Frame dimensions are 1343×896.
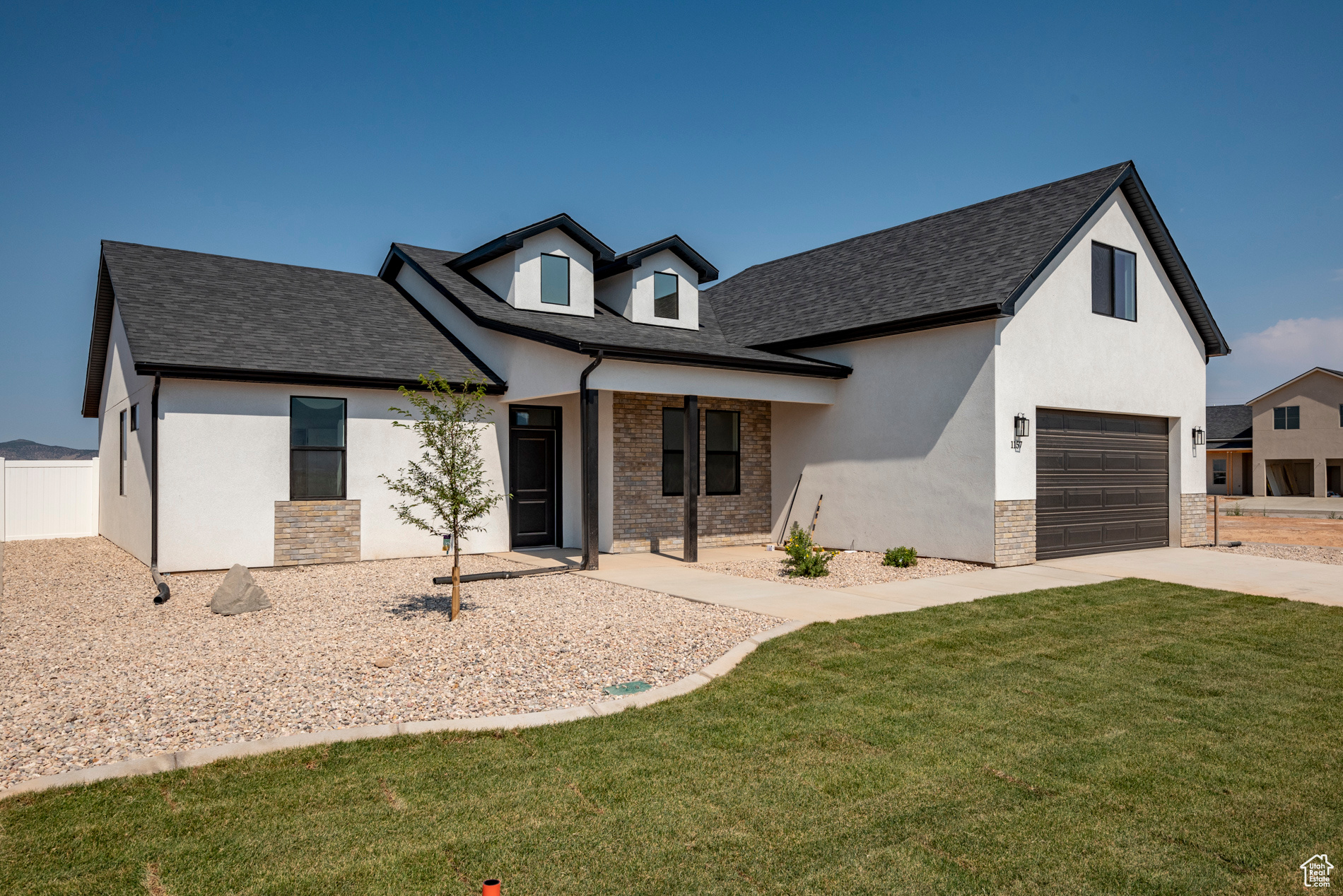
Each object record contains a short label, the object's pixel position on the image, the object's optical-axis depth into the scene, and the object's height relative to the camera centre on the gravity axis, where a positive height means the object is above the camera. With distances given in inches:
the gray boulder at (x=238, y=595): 342.0 -59.5
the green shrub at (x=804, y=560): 448.8 -56.0
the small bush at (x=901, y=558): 485.7 -58.8
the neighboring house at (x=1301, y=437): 1528.1 +63.0
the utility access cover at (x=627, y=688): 230.2 -68.6
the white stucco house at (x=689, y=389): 479.5 +52.7
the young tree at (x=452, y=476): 312.2 -4.3
